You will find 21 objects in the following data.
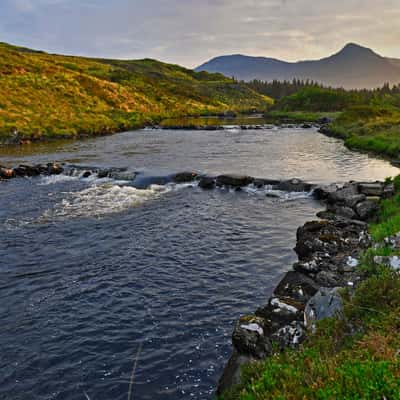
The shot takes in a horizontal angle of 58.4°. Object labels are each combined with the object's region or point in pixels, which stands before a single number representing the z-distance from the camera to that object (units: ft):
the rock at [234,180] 92.89
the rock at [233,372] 25.88
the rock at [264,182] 91.68
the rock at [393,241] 36.18
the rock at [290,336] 28.17
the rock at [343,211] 64.54
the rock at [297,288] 36.81
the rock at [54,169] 111.34
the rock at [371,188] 72.08
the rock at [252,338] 27.86
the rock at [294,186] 86.89
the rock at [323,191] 79.66
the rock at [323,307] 27.76
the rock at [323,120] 283.79
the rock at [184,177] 99.19
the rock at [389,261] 30.54
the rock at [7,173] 104.87
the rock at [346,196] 69.25
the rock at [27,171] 108.58
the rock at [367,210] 62.08
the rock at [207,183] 94.29
